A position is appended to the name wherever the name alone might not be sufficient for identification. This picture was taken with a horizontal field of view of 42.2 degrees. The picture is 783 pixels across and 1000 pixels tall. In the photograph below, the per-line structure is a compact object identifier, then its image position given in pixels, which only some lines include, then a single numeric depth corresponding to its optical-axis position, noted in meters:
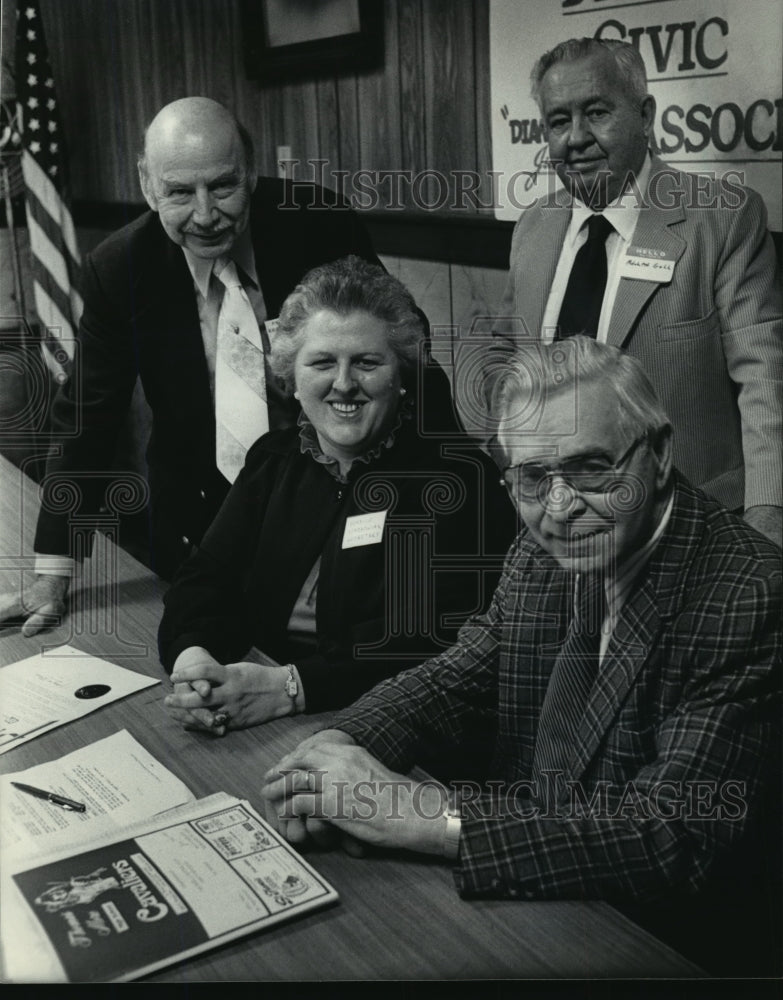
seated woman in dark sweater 1.69
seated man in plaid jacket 1.35
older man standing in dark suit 1.70
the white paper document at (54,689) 1.74
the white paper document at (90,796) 1.50
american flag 1.80
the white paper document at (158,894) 1.32
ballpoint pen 1.56
